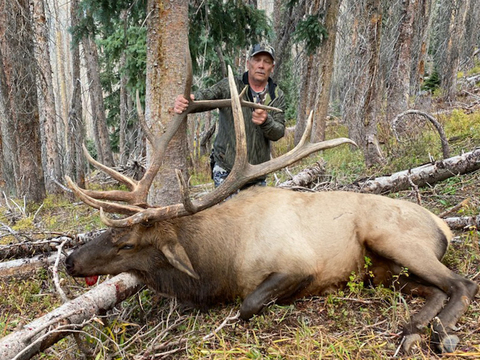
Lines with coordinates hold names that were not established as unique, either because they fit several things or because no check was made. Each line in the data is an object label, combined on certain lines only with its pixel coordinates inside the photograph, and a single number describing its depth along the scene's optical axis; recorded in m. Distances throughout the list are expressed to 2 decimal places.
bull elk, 3.00
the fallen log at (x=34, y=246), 4.12
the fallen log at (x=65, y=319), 2.15
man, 4.56
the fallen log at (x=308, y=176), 5.51
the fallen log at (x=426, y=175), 5.01
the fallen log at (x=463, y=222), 3.76
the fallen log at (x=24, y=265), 3.94
